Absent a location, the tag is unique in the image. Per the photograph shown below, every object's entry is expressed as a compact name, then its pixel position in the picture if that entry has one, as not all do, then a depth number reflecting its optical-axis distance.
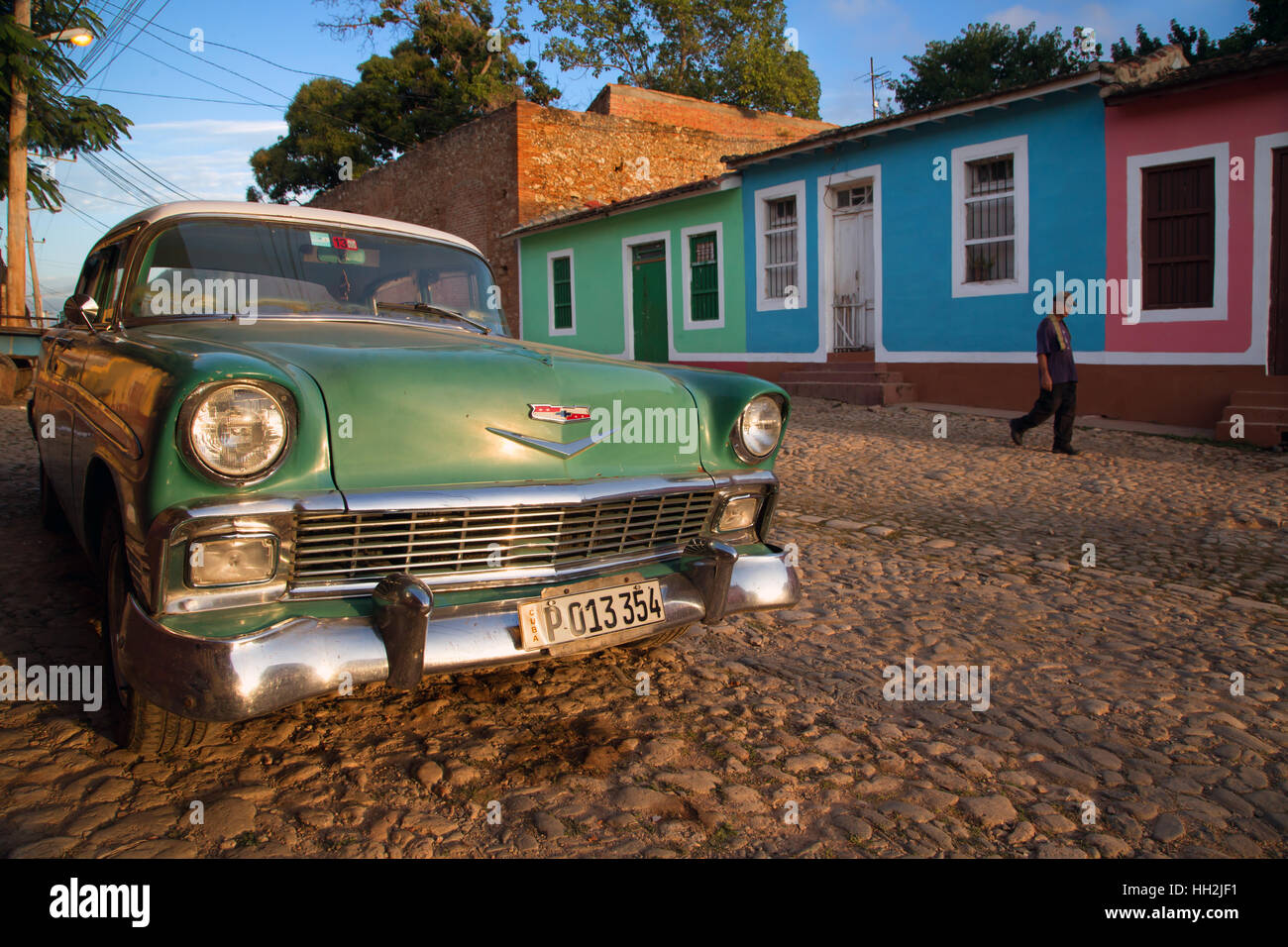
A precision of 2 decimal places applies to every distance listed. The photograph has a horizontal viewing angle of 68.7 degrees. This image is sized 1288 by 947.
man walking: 8.59
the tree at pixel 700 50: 31.86
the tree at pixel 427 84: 28.64
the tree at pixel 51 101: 12.84
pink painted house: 9.23
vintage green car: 2.22
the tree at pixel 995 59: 29.08
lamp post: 13.57
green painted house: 15.02
